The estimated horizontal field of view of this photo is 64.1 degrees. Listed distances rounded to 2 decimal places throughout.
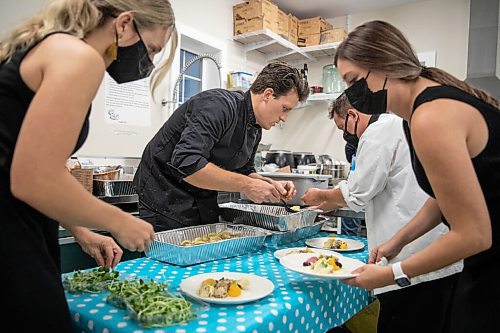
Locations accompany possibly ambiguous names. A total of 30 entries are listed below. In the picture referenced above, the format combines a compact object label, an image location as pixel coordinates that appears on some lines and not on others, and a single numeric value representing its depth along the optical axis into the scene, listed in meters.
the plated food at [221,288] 1.00
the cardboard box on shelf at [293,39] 4.04
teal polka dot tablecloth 0.87
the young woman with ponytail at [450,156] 0.89
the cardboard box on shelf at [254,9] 3.60
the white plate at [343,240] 1.66
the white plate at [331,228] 2.78
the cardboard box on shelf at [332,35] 3.96
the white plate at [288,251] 1.46
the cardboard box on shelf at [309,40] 4.08
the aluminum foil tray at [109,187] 2.14
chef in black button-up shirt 1.61
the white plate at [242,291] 0.97
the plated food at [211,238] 1.43
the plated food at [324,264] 1.21
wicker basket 2.04
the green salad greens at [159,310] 0.84
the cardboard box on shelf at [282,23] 3.82
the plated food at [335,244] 1.66
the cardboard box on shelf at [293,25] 4.00
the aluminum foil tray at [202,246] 1.30
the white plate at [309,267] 1.13
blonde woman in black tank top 0.69
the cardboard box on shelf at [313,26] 4.06
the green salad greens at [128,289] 0.94
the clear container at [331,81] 4.14
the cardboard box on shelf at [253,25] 3.60
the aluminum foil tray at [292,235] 1.65
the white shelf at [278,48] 3.70
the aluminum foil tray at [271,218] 1.68
